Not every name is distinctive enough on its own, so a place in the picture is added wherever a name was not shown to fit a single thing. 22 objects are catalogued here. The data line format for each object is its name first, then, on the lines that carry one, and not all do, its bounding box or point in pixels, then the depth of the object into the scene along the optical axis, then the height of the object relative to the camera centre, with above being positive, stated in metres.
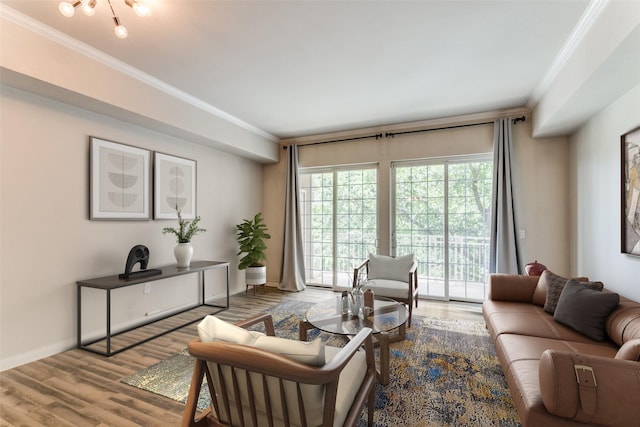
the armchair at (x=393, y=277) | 3.44 -0.81
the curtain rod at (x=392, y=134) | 3.97 +1.34
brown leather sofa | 1.26 -0.87
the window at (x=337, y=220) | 4.96 -0.08
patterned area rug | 1.84 -1.28
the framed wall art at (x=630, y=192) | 2.38 +0.20
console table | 2.67 -0.66
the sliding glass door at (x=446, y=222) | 4.28 -0.09
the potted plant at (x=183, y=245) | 3.61 -0.36
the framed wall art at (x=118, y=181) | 3.02 +0.40
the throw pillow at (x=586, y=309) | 2.10 -0.72
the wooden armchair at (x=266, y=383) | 1.09 -0.70
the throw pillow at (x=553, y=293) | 2.54 -0.70
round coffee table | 2.18 -0.90
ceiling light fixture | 1.77 +1.32
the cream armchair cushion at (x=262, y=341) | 1.12 -0.53
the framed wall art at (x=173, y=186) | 3.69 +0.41
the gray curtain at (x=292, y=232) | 5.23 -0.29
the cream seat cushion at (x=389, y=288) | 3.44 -0.88
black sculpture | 2.99 -0.50
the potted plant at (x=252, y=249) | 4.75 -0.55
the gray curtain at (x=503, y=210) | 3.85 +0.08
